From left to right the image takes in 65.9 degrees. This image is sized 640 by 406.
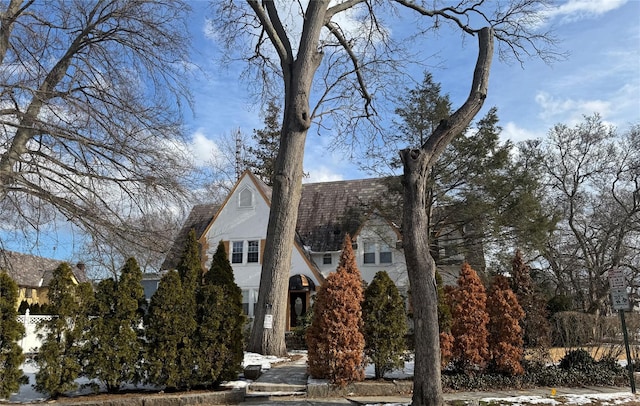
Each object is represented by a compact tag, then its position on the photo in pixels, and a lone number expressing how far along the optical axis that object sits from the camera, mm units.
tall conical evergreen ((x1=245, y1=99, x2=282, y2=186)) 37219
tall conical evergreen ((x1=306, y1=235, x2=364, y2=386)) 8750
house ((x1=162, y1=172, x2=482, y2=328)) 23312
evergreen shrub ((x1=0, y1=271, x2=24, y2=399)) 7430
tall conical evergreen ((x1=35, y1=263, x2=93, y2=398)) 7781
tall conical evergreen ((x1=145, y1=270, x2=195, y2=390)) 8250
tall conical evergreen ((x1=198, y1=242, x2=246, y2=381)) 8625
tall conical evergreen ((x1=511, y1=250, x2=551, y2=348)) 10523
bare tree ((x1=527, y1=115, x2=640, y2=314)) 22484
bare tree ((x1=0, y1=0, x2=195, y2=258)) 8719
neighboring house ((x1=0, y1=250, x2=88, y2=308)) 41406
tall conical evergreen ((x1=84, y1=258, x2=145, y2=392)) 8055
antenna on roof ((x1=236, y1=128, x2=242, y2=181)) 39397
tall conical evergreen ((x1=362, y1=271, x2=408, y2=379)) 9227
